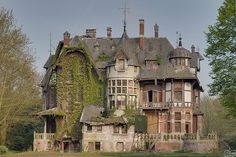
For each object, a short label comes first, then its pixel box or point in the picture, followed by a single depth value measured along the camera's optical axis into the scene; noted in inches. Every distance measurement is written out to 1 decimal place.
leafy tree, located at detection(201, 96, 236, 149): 2943.9
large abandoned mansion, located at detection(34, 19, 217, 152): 2142.0
